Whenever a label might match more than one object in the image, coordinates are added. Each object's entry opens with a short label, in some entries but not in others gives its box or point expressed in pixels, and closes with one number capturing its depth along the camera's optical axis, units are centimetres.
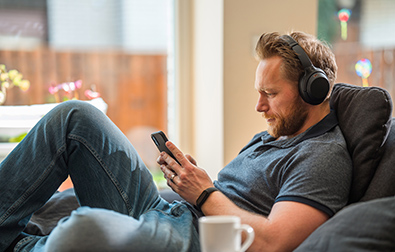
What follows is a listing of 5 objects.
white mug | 191
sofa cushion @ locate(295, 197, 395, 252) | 201
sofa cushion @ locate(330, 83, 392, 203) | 225
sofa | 202
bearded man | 216
